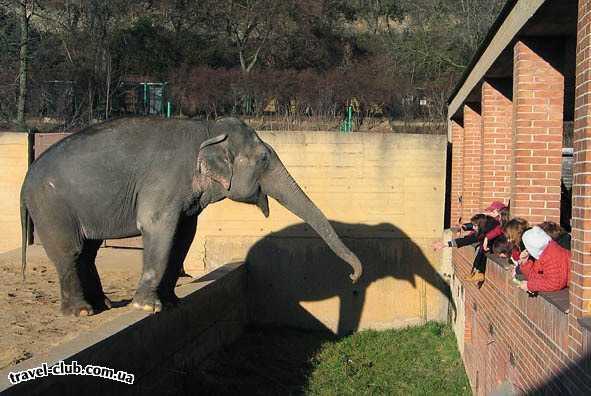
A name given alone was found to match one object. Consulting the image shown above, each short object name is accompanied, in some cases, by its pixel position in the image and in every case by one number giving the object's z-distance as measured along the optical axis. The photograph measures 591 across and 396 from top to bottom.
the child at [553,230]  6.84
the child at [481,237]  8.54
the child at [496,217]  8.29
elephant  8.36
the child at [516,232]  6.82
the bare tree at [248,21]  39.62
